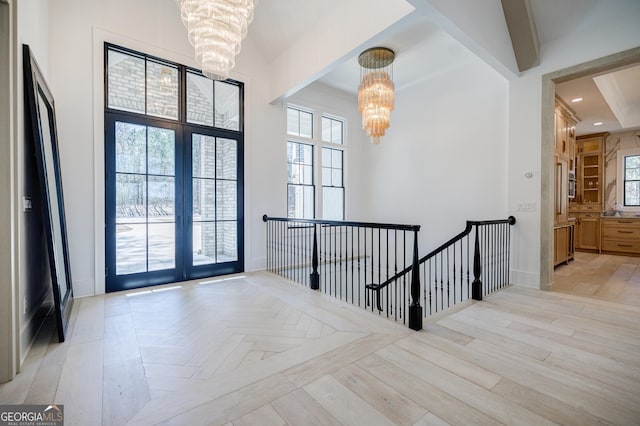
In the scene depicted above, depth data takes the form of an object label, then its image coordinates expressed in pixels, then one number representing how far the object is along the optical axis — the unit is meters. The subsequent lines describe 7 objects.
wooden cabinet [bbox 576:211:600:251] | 6.80
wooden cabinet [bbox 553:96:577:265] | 4.70
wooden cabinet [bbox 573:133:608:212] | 7.18
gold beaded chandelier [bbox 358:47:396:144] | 4.26
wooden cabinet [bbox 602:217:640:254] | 6.24
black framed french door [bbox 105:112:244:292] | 3.69
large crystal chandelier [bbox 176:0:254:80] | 2.37
